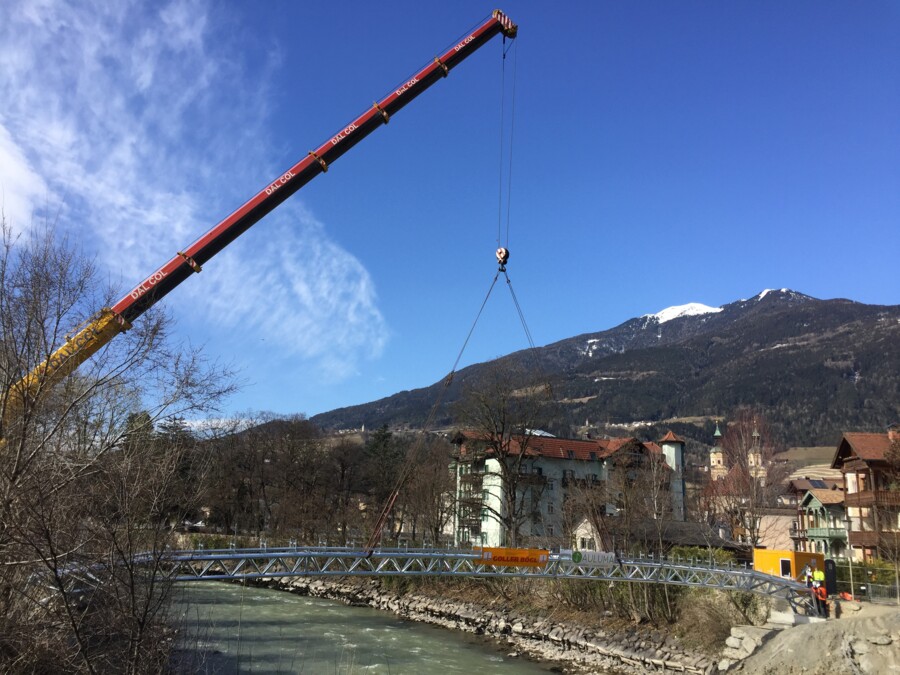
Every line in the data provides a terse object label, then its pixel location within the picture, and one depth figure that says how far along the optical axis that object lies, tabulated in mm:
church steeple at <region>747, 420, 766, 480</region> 54384
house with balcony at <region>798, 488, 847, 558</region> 52406
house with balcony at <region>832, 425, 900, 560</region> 39000
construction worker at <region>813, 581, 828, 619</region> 28328
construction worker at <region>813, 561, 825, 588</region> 28875
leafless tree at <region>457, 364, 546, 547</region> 43188
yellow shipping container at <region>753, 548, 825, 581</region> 32281
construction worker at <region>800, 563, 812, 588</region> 29625
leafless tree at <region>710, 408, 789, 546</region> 49562
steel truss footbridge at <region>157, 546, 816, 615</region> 22281
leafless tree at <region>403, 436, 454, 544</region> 53281
